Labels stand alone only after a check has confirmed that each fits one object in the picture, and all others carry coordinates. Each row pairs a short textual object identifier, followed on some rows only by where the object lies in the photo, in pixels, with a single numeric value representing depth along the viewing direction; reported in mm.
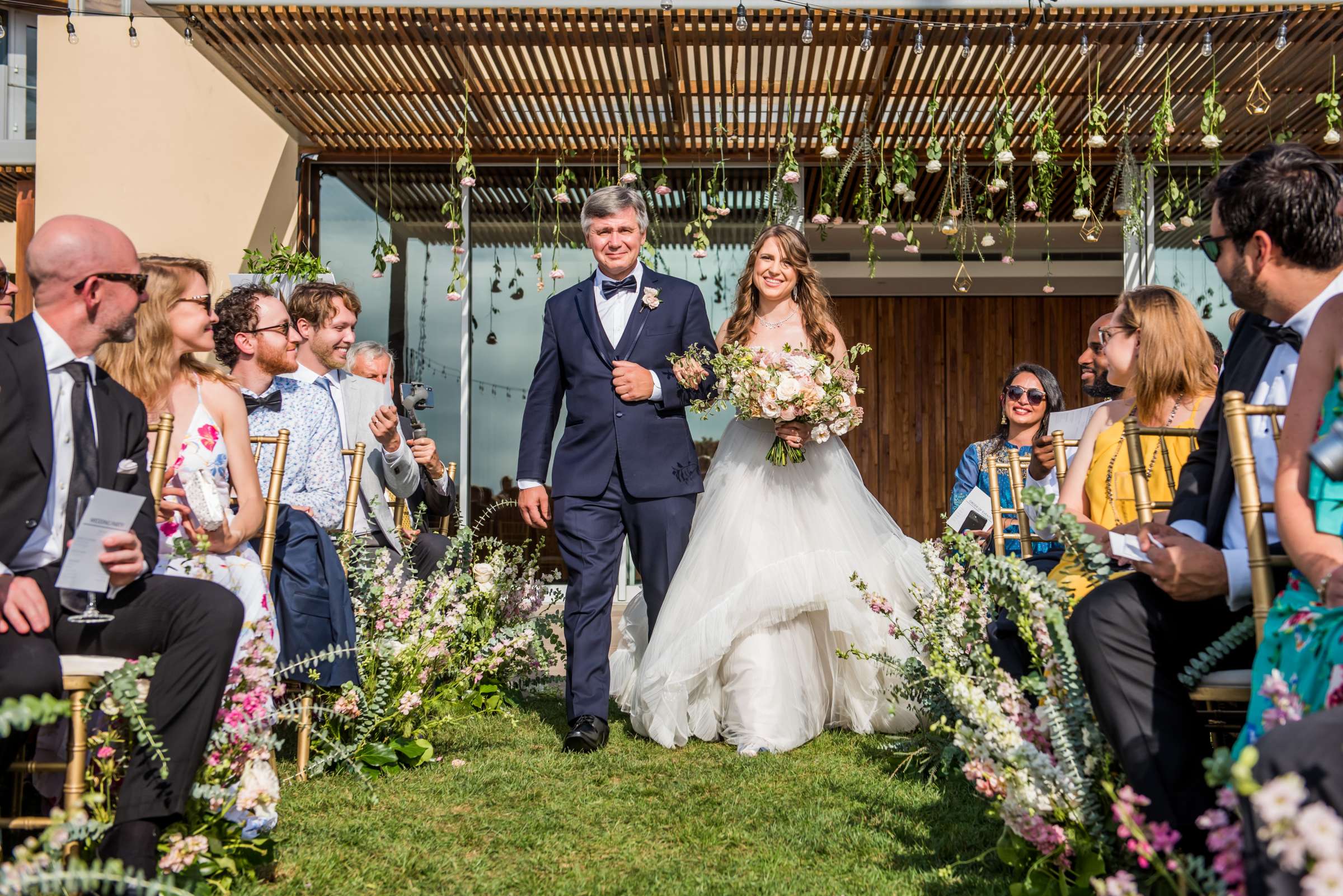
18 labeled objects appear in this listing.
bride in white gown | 4223
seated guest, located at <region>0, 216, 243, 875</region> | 2270
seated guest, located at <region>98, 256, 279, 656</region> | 3084
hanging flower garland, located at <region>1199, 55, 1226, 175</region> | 6086
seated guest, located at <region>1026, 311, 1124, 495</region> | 4234
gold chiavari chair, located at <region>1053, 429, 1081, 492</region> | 3498
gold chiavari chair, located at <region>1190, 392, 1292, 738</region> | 2068
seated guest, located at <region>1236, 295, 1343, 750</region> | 1777
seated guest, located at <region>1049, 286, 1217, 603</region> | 3326
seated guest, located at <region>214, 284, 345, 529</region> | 4160
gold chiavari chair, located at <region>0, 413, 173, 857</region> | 2175
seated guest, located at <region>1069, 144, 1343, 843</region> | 2102
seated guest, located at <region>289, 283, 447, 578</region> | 4895
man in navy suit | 4316
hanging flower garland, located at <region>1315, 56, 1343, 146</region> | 6125
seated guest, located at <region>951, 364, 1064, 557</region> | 5156
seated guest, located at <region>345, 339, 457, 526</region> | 5203
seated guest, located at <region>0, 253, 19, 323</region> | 4148
